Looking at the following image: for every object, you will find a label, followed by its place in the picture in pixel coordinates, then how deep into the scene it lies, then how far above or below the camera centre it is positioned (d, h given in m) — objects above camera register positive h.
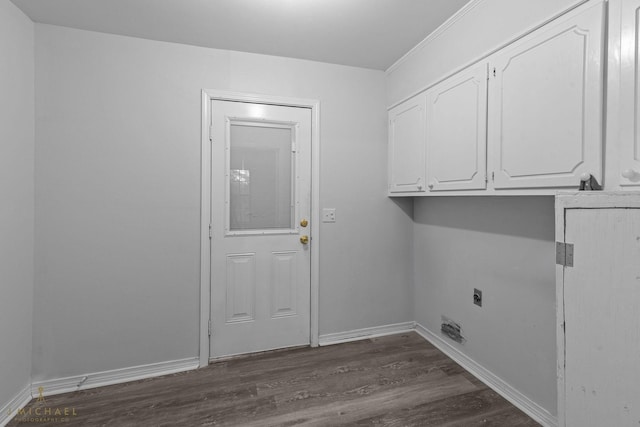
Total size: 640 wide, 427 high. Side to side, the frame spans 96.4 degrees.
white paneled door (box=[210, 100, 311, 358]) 2.27 -0.13
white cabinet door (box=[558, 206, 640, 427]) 0.89 -0.35
